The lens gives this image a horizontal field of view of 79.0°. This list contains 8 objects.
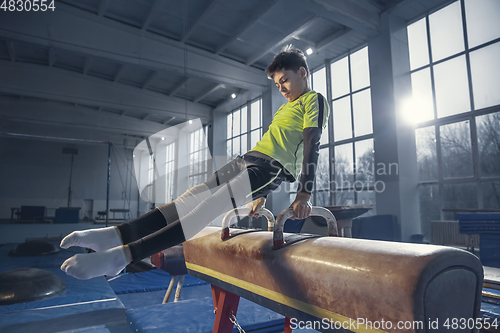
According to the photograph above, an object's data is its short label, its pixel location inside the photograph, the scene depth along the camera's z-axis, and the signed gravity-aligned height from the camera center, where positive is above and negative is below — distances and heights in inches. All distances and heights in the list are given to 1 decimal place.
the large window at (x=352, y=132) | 279.4 +63.8
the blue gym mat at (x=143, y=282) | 138.3 -40.0
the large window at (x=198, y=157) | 499.2 +72.1
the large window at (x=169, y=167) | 578.6 +64.5
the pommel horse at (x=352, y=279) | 28.8 -9.4
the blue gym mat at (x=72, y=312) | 78.1 -32.4
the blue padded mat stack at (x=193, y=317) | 70.9 -29.5
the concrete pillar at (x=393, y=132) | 237.8 +53.1
